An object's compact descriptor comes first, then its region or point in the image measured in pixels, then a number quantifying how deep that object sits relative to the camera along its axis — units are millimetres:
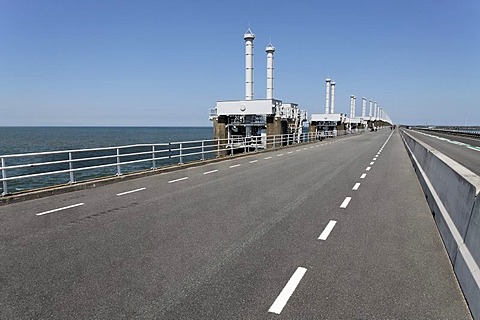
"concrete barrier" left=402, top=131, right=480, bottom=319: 3926
